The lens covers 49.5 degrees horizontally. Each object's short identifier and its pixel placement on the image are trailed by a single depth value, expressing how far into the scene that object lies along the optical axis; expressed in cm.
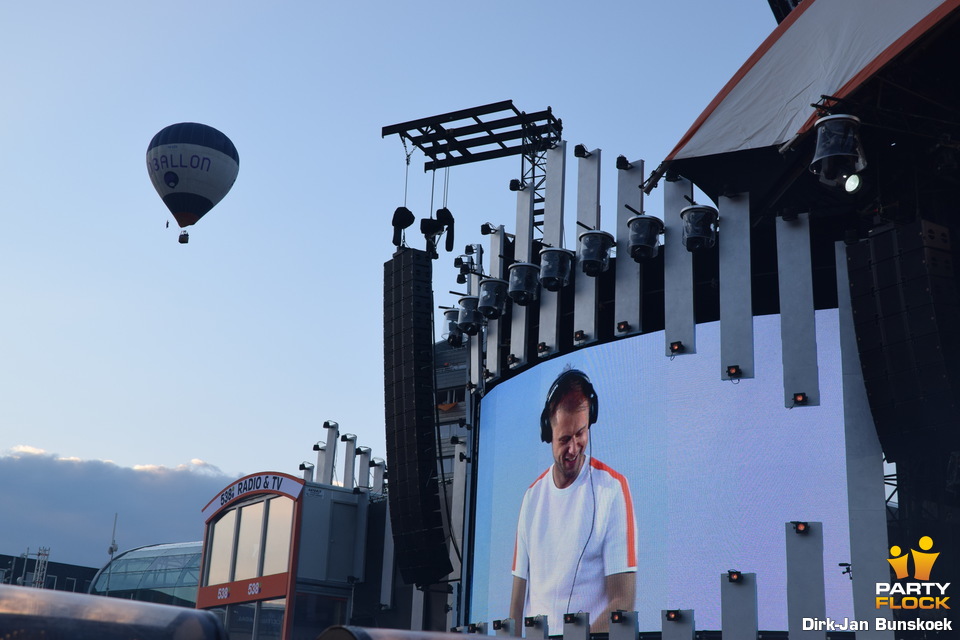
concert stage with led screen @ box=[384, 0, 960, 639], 1579
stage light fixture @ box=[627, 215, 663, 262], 2056
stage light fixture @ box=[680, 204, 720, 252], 1970
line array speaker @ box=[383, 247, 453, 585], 2478
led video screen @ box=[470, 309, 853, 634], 1797
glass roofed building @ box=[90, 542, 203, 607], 4309
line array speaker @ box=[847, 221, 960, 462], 1534
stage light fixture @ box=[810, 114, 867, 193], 1555
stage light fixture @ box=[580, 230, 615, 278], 2123
